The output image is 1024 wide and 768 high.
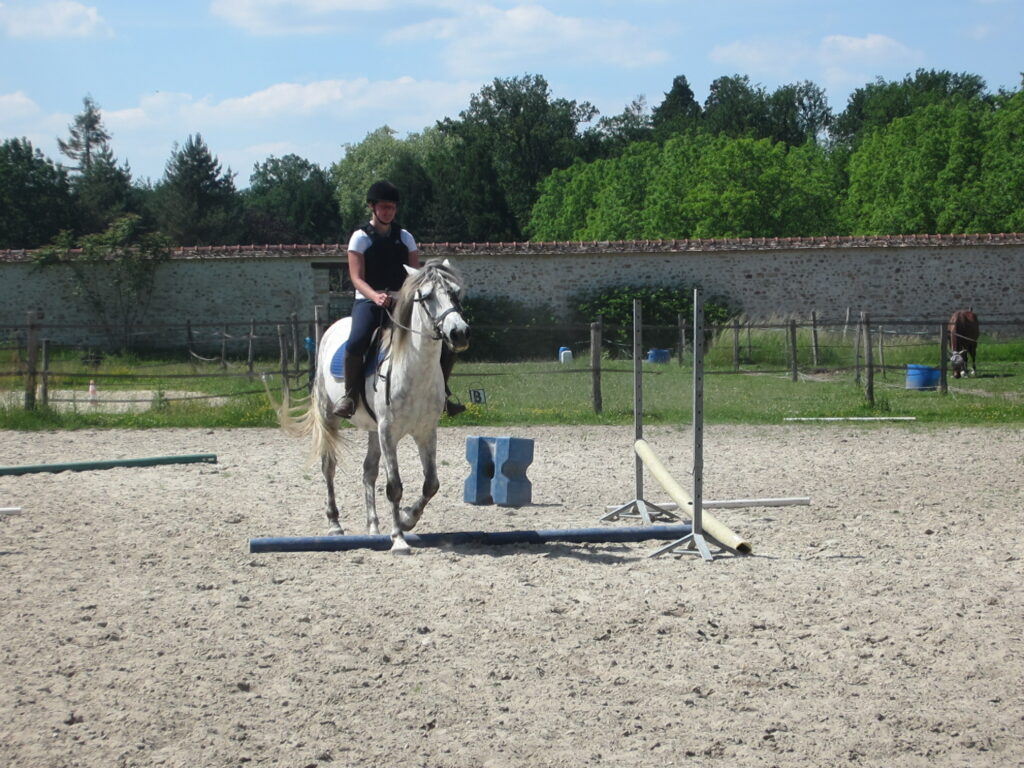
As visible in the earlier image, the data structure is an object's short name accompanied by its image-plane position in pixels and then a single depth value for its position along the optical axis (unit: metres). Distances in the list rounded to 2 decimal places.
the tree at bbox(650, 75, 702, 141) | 83.04
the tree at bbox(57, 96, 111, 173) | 76.25
